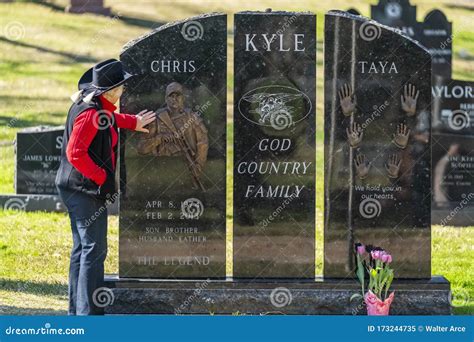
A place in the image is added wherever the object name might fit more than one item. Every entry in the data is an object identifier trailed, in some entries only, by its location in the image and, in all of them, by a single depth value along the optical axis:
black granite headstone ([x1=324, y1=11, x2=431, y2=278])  10.88
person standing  10.06
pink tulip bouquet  10.40
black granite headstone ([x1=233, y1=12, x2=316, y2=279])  10.91
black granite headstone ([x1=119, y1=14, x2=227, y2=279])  10.88
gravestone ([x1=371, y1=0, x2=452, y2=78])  17.95
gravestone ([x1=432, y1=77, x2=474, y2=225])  15.28
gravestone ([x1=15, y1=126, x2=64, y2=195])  15.44
